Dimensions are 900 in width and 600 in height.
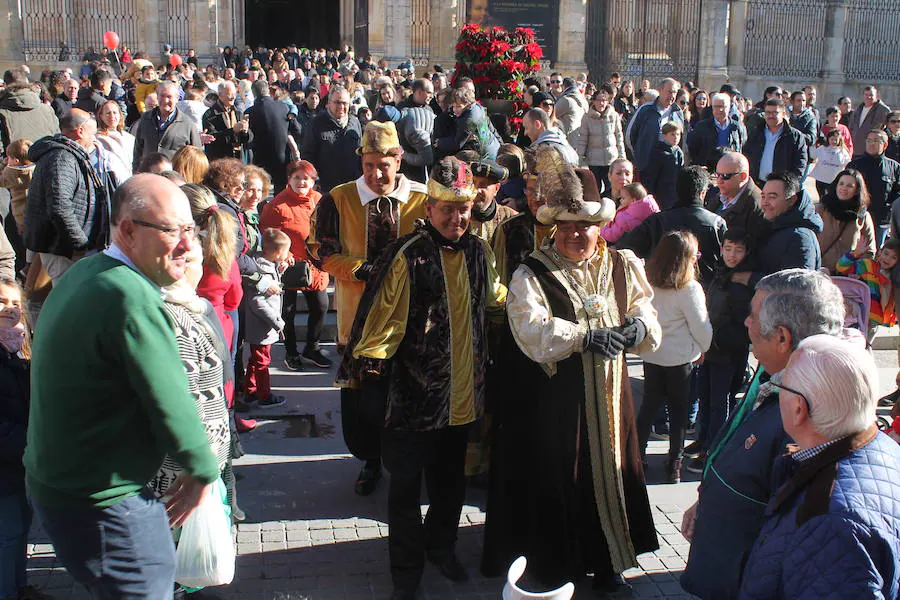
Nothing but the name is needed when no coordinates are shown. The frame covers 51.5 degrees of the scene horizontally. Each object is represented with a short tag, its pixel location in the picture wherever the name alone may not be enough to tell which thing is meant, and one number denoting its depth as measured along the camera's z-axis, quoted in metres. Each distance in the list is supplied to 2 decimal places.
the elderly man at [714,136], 11.17
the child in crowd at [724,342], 5.66
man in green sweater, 2.71
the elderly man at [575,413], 4.03
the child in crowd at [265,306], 6.22
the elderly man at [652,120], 11.01
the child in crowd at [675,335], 5.27
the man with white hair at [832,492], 2.38
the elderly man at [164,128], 8.89
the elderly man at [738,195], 6.15
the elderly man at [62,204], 6.18
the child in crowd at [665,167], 10.28
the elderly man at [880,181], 10.55
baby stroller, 6.23
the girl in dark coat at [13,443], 3.64
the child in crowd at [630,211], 6.87
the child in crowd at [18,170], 7.15
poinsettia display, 10.98
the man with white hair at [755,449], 3.00
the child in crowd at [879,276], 6.71
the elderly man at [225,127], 10.18
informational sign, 25.39
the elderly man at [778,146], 10.88
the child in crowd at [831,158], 12.80
